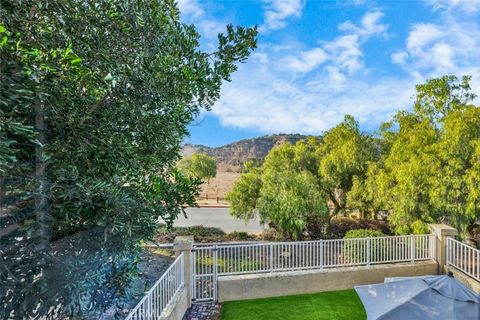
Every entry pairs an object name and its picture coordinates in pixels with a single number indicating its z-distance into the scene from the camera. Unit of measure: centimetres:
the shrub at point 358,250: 776
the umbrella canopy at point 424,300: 427
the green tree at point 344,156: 1141
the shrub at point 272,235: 1149
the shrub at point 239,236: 1209
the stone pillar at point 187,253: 641
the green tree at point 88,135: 216
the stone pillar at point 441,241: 780
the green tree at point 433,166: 764
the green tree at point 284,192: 956
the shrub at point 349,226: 1197
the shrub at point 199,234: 1173
